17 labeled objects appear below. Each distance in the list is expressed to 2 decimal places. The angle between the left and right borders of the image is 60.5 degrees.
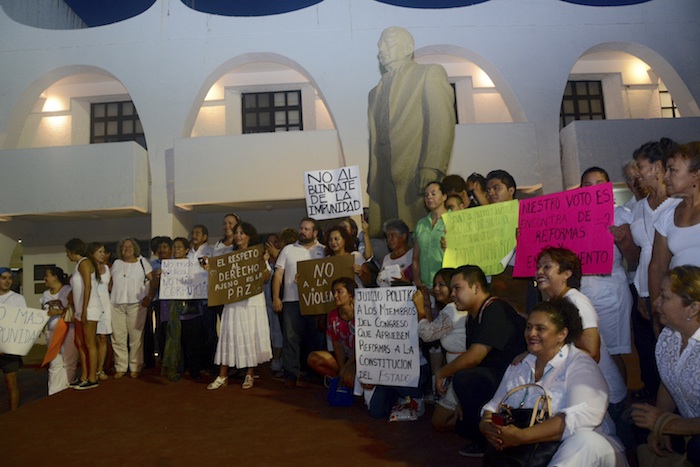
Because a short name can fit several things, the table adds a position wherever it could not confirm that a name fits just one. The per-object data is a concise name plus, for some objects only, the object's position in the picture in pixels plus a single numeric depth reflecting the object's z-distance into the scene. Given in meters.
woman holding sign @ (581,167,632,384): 3.92
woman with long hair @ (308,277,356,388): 5.26
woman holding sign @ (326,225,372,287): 5.88
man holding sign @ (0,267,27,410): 6.12
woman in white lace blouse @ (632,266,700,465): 2.66
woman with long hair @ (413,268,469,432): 4.24
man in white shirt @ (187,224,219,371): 7.00
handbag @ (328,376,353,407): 5.24
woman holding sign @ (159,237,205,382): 6.76
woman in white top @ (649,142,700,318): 3.11
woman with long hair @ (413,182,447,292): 5.02
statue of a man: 6.42
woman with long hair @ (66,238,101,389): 6.86
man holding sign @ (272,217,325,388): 6.27
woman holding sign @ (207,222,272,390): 6.26
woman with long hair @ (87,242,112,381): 7.14
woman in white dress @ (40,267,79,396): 6.99
